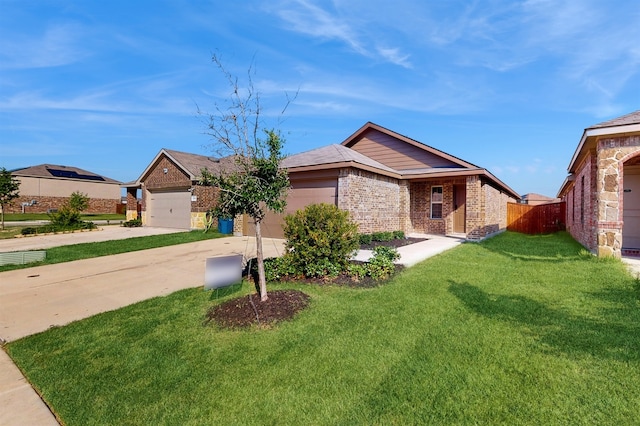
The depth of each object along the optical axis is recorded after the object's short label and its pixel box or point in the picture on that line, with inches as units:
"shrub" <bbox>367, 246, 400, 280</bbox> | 251.3
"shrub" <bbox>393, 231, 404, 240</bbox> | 516.9
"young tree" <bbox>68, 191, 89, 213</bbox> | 796.6
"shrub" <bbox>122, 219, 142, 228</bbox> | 838.5
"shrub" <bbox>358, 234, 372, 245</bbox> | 444.8
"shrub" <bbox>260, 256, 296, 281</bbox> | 253.0
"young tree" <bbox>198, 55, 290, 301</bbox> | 179.3
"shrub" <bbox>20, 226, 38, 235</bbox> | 600.1
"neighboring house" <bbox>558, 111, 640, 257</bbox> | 297.1
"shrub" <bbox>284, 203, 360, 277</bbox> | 253.3
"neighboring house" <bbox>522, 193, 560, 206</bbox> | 1523.1
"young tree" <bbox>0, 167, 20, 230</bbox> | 676.7
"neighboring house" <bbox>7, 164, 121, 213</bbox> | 1232.8
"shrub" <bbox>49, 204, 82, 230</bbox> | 677.9
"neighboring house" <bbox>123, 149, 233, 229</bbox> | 731.4
